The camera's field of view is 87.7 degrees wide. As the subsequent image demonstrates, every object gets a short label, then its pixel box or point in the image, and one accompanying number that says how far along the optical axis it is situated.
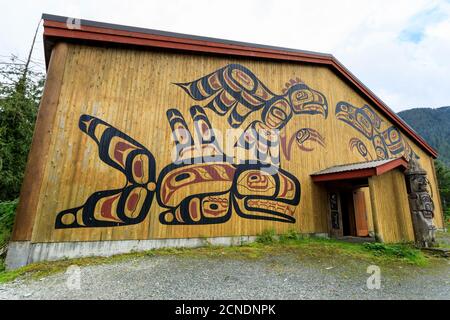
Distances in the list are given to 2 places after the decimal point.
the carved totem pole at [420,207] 7.16
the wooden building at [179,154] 5.76
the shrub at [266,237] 7.22
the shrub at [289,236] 7.54
